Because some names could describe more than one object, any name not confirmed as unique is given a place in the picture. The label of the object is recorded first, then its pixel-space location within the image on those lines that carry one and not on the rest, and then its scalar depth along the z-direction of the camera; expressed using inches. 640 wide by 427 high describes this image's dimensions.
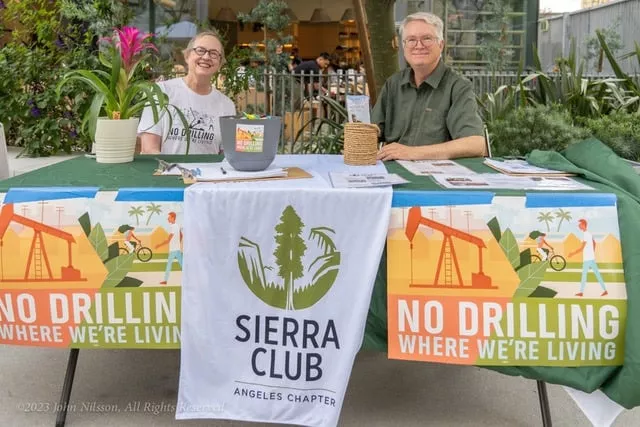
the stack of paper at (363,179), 85.5
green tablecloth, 79.4
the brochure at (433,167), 99.3
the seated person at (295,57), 435.5
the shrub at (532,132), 180.2
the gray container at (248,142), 95.7
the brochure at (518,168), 96.3
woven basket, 106.7
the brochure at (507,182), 86.2
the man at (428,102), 124.5
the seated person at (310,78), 332.6
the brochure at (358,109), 106.5
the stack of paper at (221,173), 90.7
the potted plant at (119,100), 104.4
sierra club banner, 84.0
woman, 132.4
